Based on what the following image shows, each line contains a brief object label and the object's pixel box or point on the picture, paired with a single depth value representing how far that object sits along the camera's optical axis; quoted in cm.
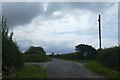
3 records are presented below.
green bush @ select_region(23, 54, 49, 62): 2082
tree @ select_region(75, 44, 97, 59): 2551
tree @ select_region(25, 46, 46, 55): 2335
